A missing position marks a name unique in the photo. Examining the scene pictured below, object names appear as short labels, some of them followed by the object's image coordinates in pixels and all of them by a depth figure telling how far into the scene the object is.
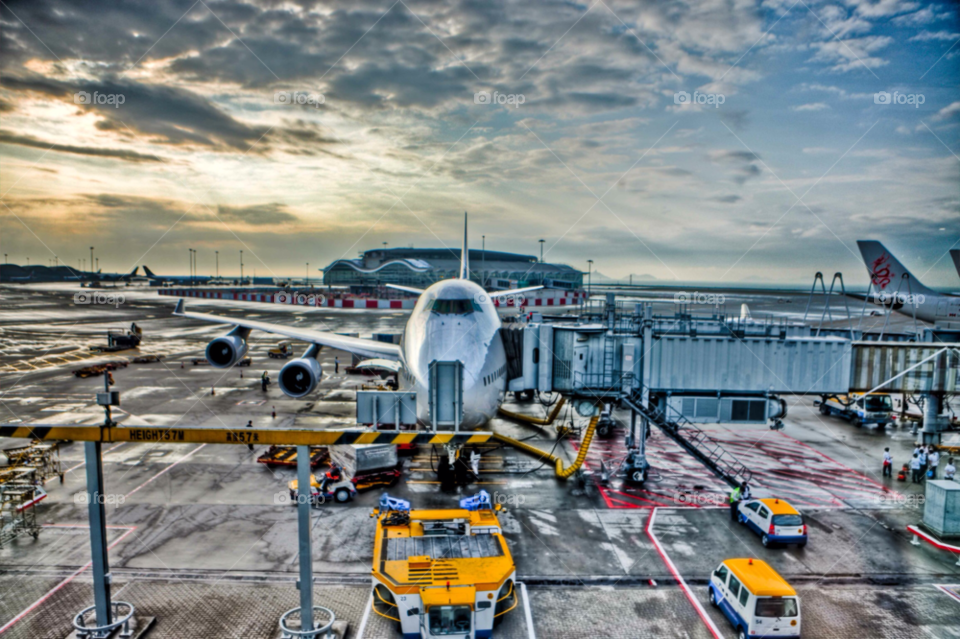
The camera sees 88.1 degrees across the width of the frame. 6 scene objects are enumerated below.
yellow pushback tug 12.06
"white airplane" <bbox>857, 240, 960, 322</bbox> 37.97
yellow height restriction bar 11.85
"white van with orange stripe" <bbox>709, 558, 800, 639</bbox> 12.54
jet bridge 23.64
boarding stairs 21.14
